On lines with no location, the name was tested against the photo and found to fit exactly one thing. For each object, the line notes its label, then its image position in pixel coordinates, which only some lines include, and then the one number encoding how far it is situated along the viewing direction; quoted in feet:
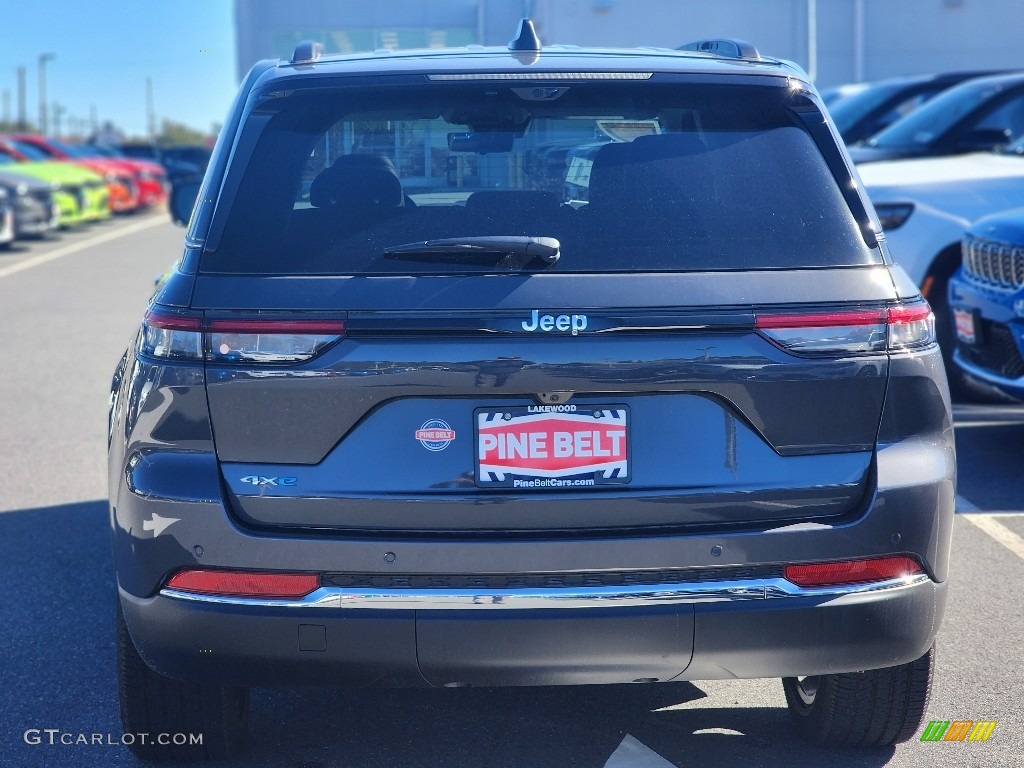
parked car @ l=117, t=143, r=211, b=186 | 111.07
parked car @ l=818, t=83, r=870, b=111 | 58.90
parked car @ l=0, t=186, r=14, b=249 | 66.18
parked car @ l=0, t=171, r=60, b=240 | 68.64
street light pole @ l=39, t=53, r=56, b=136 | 398.62
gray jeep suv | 9.53
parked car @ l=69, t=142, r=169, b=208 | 101.65
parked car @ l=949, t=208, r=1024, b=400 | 21.54
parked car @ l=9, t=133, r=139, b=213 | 90.27
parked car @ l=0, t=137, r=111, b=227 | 76.02
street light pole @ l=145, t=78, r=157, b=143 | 444.55
